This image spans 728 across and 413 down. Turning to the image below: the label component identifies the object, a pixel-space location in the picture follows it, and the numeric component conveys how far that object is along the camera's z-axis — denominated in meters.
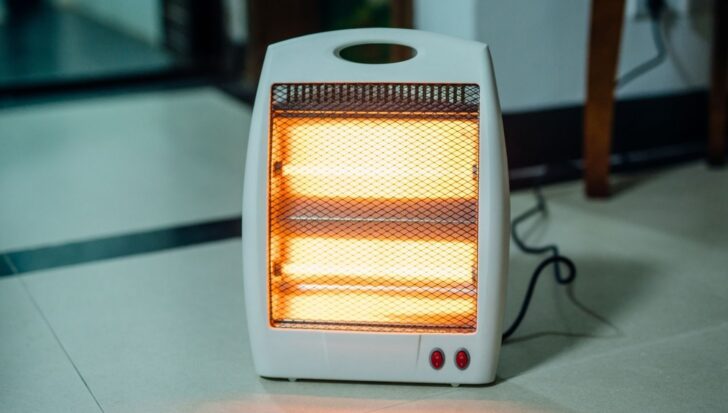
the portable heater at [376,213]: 1.61
